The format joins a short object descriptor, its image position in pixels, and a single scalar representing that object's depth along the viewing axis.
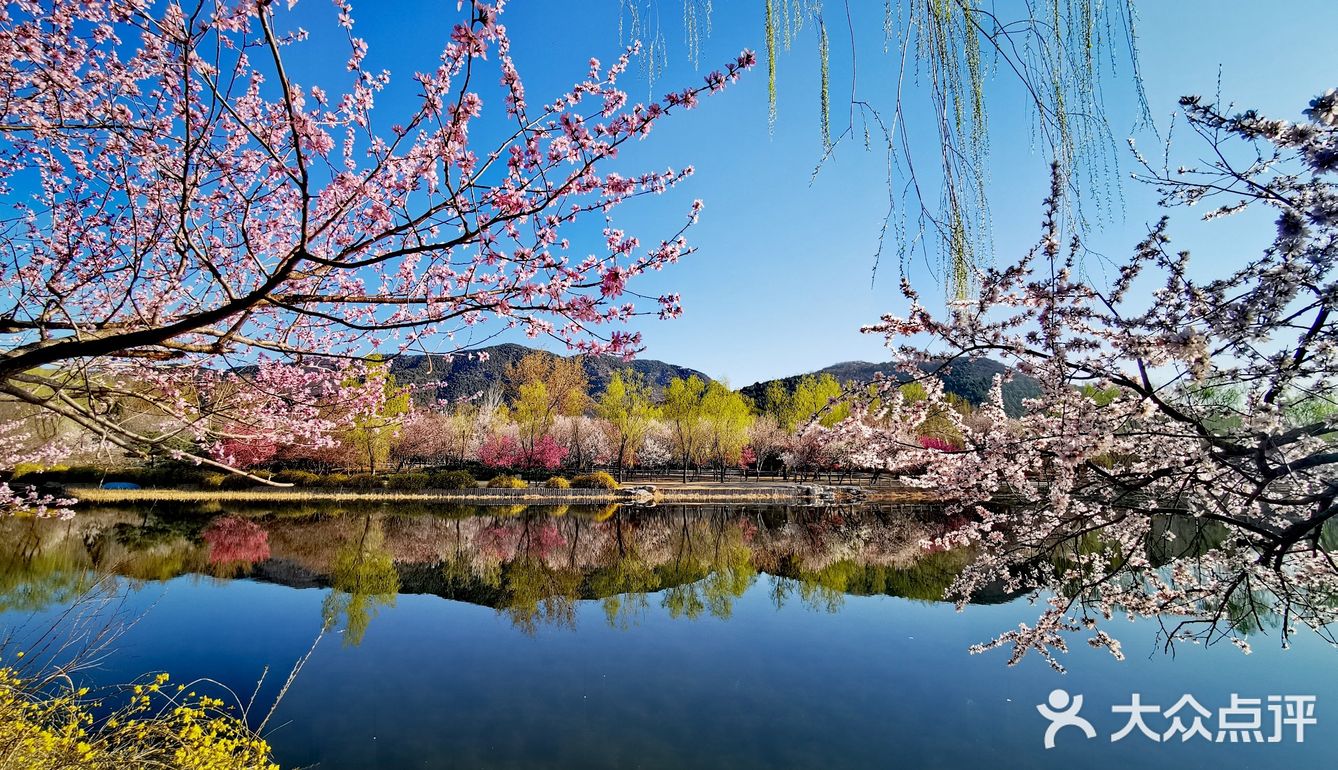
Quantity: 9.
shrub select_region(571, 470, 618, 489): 31.02
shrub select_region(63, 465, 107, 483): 31.25
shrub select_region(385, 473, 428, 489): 29.14
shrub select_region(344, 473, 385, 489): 29.14
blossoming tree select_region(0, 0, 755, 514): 2.07
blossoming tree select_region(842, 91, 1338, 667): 1.80
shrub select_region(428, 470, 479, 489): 29.34
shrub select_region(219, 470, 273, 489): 29.53
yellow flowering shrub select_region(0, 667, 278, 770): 3.04
